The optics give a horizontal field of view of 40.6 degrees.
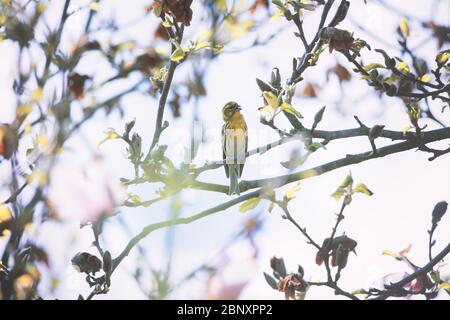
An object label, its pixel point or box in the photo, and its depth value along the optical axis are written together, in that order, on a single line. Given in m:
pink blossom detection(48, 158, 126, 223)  1.39
